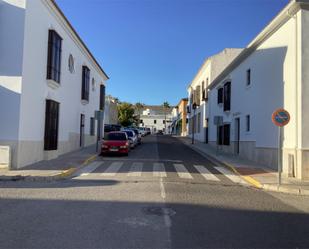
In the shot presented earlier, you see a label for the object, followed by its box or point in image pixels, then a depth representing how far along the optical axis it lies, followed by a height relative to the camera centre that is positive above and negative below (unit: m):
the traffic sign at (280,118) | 9.62 +0.68
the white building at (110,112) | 33.42 +2.74
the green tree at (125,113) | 51.46 +3.73
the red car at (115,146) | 16.36 -0.96
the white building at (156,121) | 80.20 +3.57
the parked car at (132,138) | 20.21 -0.57
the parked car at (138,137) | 24.38 -0.50
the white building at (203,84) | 27.98 +6.39
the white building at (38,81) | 11.08 +2.47
